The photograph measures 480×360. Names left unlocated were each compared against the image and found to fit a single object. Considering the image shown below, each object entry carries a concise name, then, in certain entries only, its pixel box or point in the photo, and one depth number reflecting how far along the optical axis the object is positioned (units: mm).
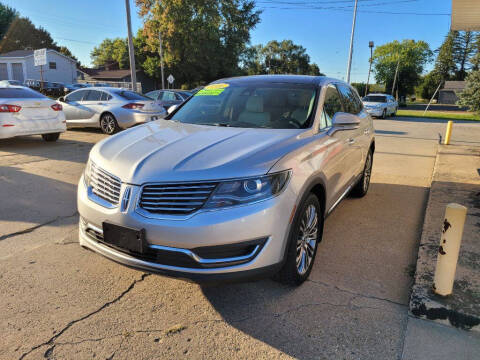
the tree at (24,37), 57156
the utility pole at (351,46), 23016
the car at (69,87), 33056
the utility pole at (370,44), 35594
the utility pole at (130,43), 16656
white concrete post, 2535
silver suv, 2281
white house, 42312
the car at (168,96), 15453
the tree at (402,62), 71000
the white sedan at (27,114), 7992
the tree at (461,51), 78875
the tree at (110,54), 62800
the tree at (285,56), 88750
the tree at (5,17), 54334
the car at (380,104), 21130
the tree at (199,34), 38719
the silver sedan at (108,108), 10633
